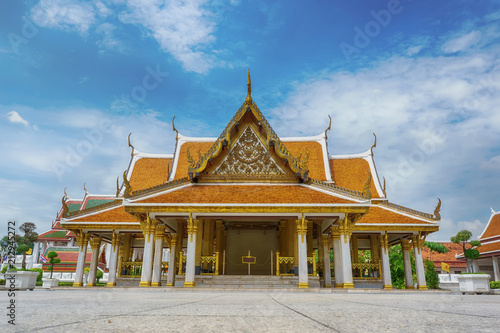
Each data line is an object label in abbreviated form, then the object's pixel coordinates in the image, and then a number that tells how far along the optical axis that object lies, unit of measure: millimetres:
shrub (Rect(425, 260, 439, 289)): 19078
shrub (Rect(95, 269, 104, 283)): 28181
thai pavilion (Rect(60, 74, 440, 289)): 12312
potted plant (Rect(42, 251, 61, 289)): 18109
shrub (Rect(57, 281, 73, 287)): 25216
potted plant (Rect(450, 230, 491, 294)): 10508
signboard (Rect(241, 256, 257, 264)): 13314
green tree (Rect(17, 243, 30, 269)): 21978
